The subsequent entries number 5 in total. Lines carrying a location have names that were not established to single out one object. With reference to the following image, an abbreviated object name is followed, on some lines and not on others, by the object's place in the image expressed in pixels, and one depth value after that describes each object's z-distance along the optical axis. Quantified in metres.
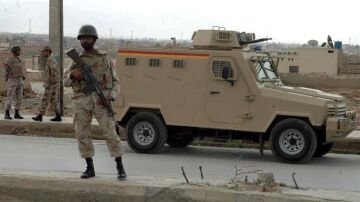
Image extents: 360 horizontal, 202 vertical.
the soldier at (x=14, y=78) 14.84
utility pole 15.73
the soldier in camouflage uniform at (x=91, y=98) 6.82
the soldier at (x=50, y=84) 14.31
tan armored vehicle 10.30
